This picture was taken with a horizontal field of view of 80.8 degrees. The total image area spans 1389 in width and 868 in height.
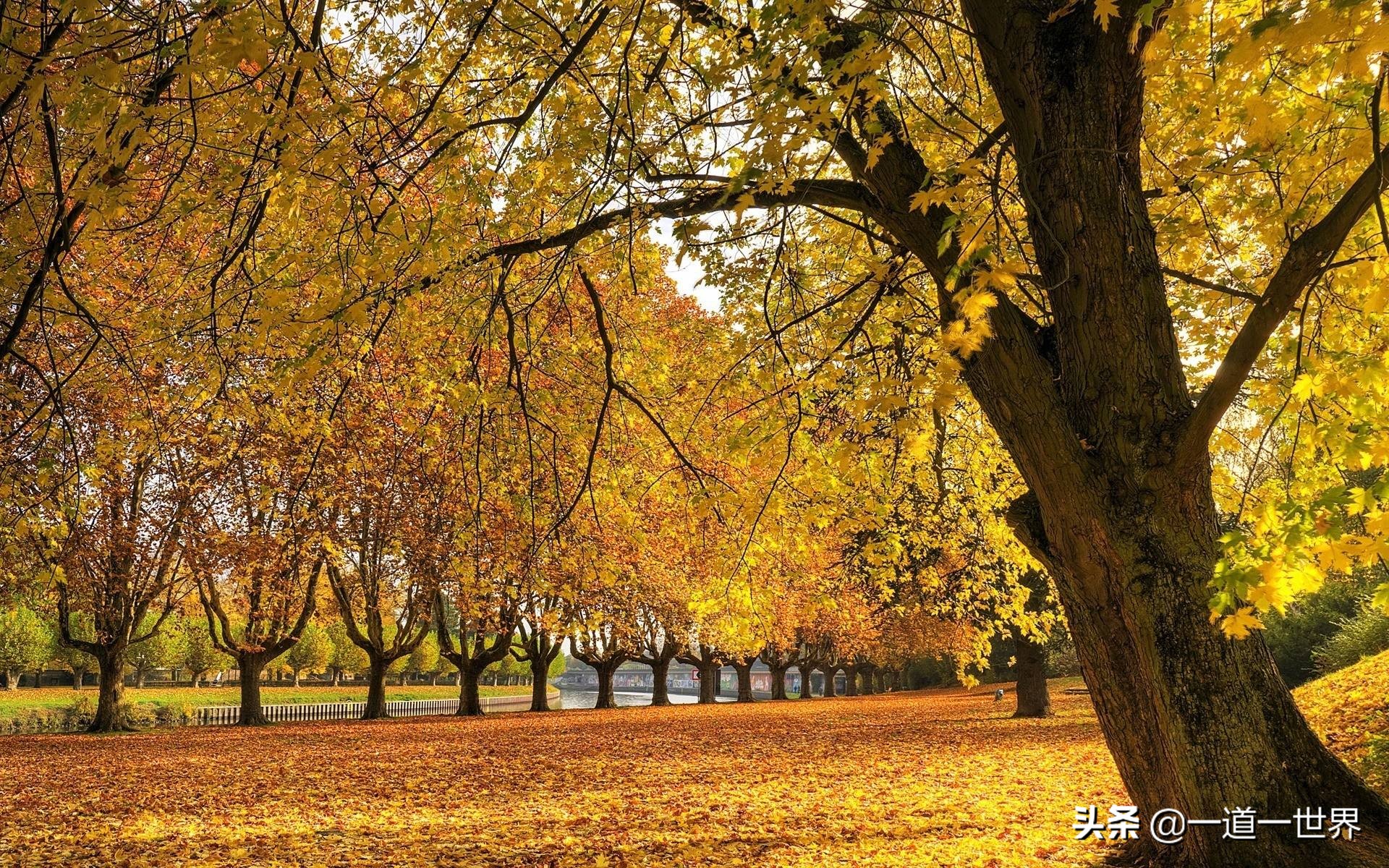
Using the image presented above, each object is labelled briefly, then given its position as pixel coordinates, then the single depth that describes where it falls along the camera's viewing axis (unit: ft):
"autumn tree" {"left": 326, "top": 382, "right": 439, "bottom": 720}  42.37
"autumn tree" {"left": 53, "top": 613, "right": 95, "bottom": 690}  130.11
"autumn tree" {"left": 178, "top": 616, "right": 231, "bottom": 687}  126.11
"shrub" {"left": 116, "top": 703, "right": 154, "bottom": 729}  57.26
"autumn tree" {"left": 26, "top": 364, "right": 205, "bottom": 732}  43.21
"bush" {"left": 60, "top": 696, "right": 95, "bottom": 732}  65.87
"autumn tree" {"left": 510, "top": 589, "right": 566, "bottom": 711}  81.20
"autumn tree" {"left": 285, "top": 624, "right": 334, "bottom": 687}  168.66
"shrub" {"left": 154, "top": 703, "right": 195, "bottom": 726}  68.39
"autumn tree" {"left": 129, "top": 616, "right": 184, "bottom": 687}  149.24
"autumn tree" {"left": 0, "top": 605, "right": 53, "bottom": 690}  135.03
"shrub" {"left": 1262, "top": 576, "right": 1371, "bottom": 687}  54.34
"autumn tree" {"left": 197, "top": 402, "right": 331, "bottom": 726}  37.06
